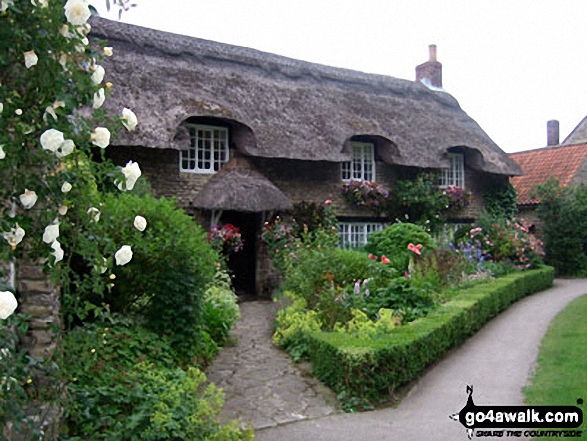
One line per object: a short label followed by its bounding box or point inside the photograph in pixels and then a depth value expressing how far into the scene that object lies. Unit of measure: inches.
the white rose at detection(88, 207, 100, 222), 128.1
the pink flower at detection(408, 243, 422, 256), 447.3
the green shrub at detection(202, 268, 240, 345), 325.4
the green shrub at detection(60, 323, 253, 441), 170.6
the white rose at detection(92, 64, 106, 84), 125.0
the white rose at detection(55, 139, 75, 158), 114.3
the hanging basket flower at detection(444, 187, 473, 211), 685.3
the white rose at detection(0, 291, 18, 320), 90.4
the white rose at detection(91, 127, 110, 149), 125.6
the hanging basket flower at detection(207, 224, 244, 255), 475.8
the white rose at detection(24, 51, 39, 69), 110.7
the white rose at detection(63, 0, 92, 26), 109.6
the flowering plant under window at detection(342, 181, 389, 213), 605.9
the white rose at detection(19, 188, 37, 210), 115.3
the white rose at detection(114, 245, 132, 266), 128.8
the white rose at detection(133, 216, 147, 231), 139.3
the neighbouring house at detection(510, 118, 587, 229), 856.3
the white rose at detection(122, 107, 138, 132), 131.3
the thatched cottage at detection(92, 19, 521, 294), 482.9
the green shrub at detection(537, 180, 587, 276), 735.7
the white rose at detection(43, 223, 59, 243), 115.7
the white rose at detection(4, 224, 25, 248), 113.3
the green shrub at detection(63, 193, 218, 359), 252.1
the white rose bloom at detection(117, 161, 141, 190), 130.2
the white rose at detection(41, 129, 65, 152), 110.0
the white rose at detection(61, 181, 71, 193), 120.3
